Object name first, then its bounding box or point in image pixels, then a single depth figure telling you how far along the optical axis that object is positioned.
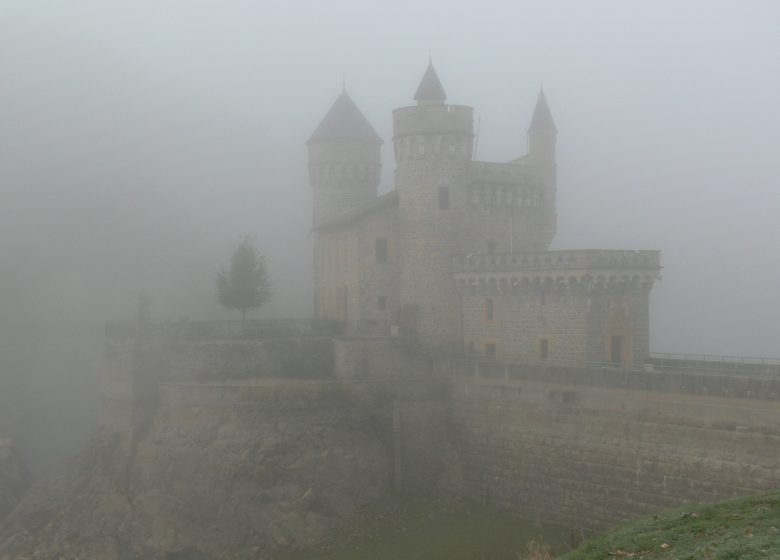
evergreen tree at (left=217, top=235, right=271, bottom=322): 55.66
